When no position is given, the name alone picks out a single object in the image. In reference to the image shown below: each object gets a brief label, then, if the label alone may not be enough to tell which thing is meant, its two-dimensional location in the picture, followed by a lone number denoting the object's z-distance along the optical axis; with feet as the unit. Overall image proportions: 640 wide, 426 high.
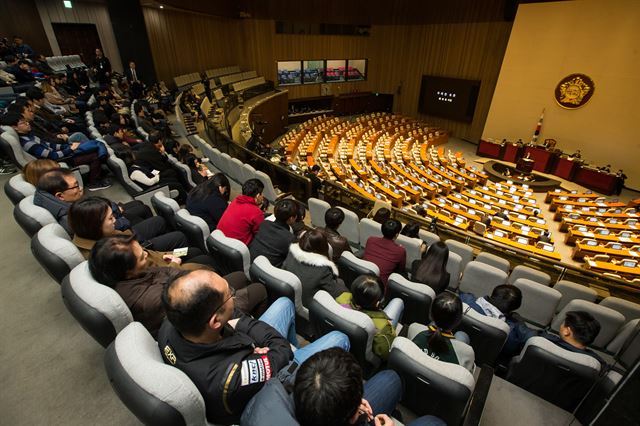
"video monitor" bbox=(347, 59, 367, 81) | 56.85
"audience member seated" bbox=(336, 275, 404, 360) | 5.83
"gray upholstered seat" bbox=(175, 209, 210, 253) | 8.55
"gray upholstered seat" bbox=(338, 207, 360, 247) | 13.15
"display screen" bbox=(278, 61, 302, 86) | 50.94
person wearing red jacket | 9.12
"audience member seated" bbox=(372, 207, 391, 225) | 12.50
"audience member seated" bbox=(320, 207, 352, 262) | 9.48
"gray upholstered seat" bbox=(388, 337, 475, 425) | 4.59
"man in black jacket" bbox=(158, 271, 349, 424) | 3.83
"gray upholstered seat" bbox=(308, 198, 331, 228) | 13.51
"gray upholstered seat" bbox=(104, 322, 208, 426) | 3.43
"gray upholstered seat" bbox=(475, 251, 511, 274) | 11.41
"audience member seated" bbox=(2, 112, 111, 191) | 12.59
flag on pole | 38.13
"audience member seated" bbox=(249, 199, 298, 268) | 8.13
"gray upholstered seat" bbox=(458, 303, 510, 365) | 6.60
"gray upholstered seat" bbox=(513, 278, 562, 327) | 9.10
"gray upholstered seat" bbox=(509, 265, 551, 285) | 10.61
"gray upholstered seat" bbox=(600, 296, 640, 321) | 9.54
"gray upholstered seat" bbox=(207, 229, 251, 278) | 7.45
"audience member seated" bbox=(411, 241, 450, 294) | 8.75
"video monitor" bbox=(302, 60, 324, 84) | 52.90
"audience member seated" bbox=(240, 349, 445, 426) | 3.12
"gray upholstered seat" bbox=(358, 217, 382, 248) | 12.14
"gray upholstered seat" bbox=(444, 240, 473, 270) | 12.17
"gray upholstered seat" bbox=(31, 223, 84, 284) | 5.57
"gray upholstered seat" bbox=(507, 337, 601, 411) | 5.74
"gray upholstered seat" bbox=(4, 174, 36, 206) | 8.48
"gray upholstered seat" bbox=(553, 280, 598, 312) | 10.21
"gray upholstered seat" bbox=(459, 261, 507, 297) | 9.79
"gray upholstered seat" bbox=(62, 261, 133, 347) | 4.50
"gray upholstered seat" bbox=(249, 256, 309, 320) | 6.40
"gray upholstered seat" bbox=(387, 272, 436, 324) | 7.51
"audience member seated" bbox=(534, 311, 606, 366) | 6.34
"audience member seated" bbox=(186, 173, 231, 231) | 10.27
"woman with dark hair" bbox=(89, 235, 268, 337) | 5.08
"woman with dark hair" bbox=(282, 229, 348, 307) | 6.99
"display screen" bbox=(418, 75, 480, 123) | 46.78
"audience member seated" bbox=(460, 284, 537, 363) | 7.36
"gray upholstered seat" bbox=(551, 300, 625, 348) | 8.30
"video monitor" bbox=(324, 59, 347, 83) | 55.06
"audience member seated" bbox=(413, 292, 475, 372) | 5.44
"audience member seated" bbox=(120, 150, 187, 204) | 12.47
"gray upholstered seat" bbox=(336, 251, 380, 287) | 8.11
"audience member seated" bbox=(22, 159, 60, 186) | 8.83
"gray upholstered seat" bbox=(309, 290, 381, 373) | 5.45
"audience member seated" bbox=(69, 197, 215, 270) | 6.22
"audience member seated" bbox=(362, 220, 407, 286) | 9.42
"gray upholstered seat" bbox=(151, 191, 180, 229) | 9.32
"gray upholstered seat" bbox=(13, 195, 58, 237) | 6.86
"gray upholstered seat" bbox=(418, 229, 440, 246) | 12.91
